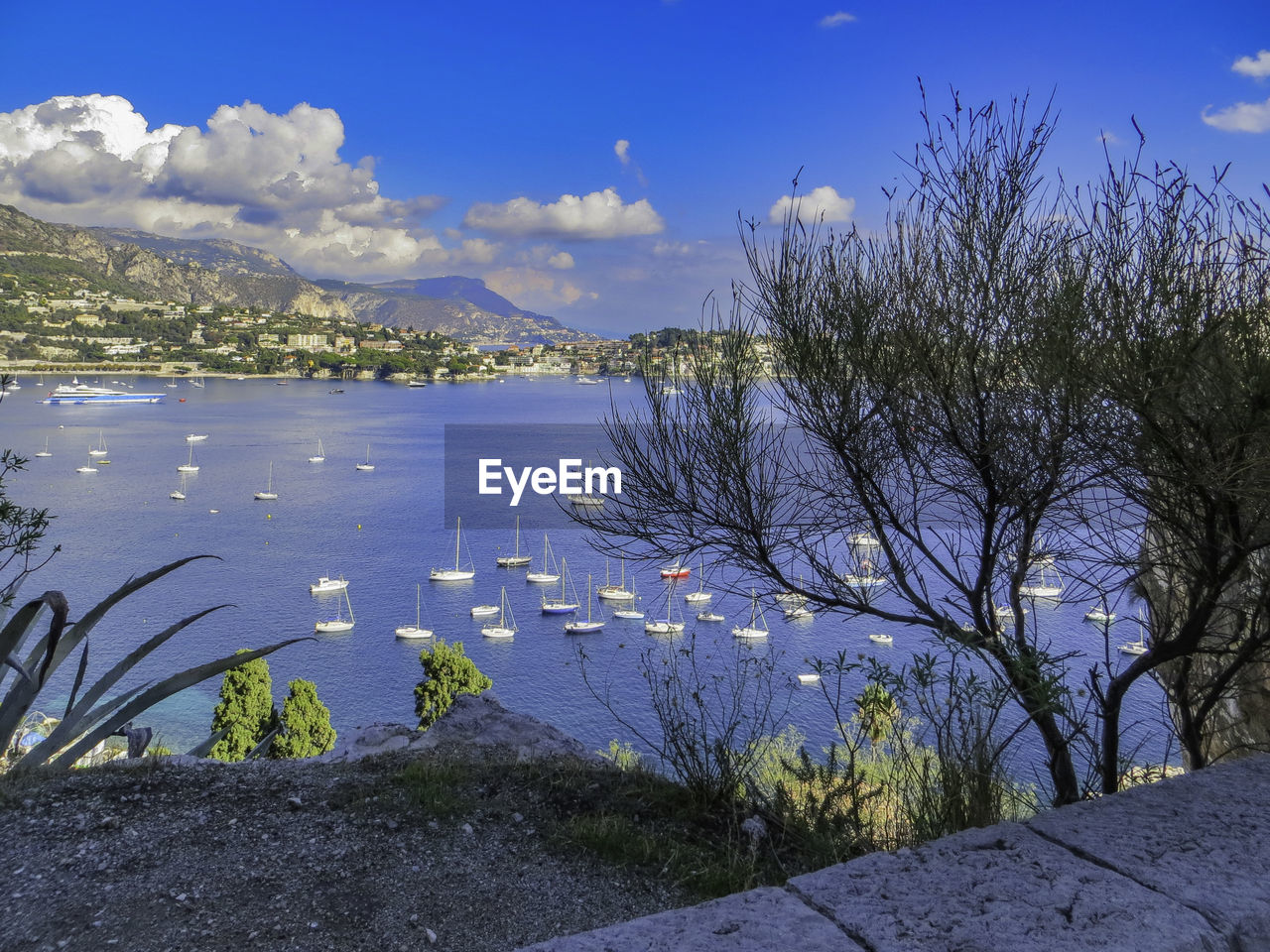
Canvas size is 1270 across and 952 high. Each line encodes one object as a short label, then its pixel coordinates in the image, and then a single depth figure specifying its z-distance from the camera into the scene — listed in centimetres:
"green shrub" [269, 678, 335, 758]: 1612
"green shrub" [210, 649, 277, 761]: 1589
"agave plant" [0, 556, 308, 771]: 271
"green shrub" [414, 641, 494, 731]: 1697
